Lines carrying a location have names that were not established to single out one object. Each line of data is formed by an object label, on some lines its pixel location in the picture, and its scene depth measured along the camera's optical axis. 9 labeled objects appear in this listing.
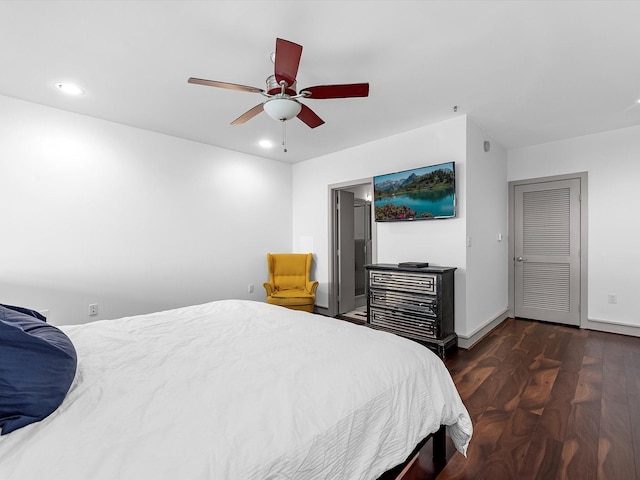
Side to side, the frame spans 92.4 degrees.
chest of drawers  3.18
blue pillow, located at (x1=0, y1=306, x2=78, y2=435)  0.90
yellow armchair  4.59
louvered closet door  4.13
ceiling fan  1.90
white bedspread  0.79
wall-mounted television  3.41
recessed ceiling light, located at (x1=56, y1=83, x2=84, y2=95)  2.69
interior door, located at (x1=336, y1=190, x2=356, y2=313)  4.91
